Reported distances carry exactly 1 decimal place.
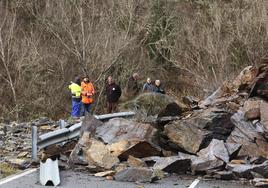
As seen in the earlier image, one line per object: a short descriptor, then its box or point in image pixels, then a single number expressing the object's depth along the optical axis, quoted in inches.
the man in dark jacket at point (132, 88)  1257.2
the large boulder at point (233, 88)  753.3
